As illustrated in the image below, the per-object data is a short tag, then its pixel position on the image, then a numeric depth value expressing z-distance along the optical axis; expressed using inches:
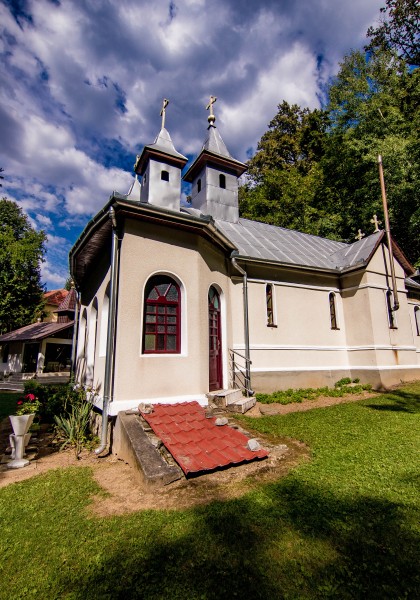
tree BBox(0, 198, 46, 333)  975.6
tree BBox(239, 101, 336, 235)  897.5
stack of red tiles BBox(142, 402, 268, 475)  169.3
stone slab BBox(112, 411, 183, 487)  152.0
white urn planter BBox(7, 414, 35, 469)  203.6
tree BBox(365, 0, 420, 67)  765.7
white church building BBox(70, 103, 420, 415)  247.6
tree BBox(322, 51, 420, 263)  651.5
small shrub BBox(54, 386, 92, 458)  232.5
